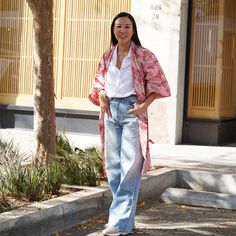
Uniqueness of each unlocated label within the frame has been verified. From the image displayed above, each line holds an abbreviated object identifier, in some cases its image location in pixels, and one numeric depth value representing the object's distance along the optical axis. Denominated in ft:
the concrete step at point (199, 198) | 30.56
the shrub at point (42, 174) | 25.88
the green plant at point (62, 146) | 34.61
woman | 23.45
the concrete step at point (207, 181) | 32.87
